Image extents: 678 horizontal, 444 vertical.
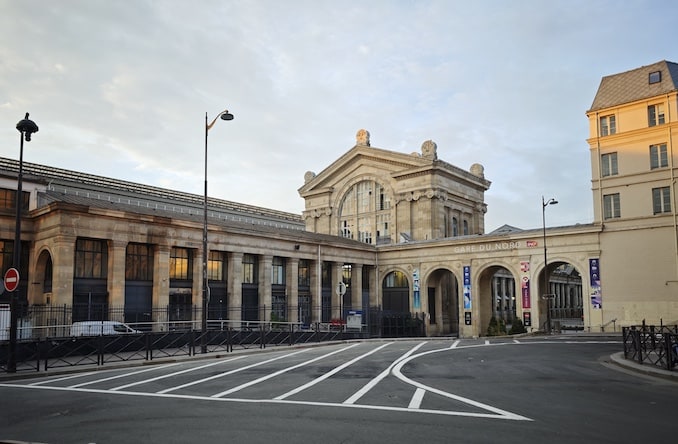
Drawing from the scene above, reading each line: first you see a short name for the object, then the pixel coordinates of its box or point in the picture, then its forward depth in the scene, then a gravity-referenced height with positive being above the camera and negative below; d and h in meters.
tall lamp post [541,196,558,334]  43.23 +0.48
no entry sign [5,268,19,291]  19.33 +0.23
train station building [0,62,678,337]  38.56 +2.75
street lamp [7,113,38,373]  19.67 +1.12
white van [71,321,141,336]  30.81 -2.44
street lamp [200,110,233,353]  26.95 +1.00
